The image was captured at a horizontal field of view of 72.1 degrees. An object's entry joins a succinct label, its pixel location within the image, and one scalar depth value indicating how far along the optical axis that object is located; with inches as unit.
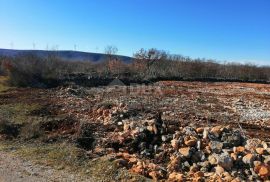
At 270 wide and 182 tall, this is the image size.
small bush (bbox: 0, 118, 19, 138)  210.8
